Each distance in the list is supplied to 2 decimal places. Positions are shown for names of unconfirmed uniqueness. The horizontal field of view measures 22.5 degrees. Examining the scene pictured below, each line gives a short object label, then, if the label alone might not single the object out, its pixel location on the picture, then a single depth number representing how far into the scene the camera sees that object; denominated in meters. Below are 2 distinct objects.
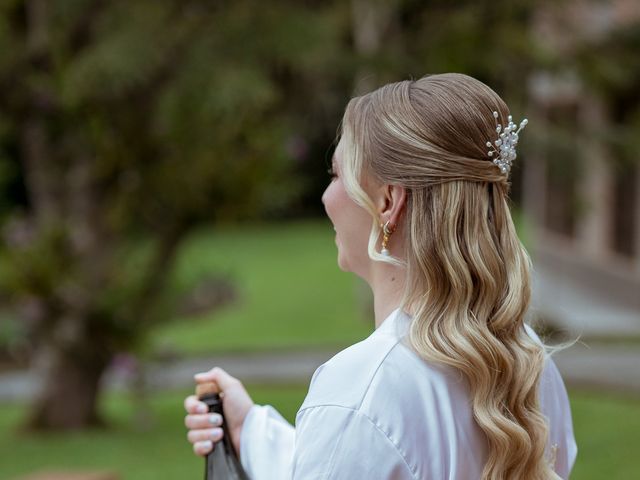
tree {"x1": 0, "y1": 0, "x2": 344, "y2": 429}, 6.07
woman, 1.70
